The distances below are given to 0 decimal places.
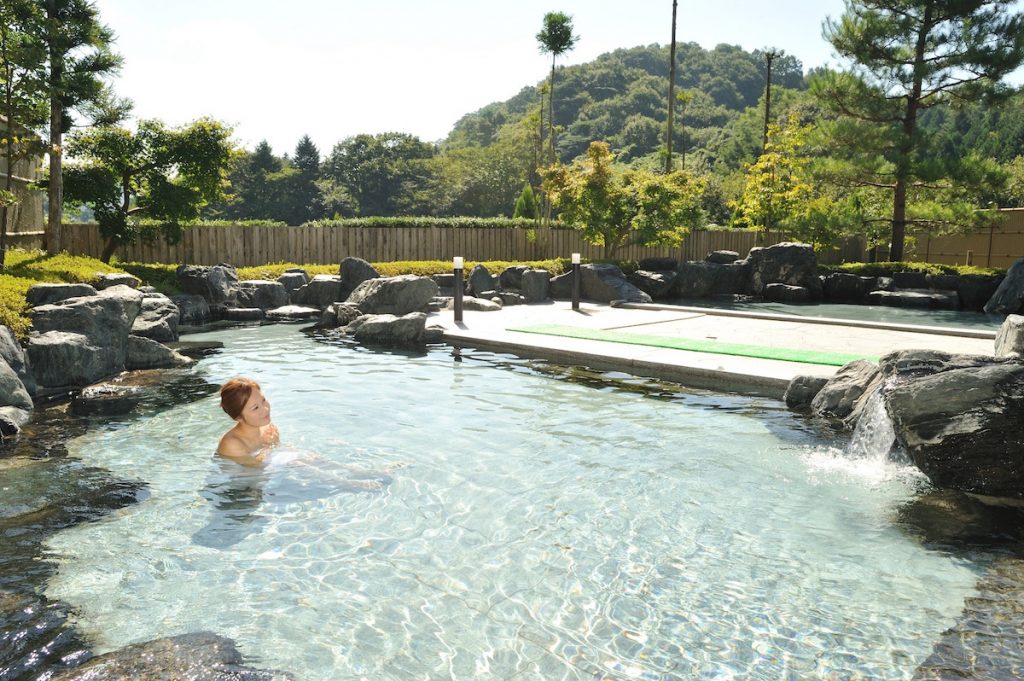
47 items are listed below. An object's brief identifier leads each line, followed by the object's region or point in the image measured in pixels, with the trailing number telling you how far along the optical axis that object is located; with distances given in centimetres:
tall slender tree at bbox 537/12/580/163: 3388
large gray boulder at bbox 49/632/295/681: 317
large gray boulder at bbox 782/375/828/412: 829
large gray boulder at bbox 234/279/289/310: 1741
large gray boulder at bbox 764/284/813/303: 2258
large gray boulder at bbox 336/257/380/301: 1786
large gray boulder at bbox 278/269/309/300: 1884
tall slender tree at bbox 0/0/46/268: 1380
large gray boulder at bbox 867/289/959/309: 2103
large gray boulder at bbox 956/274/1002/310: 2105
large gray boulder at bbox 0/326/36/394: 862
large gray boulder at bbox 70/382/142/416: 820
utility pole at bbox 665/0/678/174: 2917
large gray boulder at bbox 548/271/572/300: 1936
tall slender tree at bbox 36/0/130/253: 1661
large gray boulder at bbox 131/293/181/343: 1229
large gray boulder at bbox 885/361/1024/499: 546
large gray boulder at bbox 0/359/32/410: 792
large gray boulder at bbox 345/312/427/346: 1279
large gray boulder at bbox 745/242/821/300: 2323
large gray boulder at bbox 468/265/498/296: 1886
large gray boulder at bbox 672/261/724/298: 2220
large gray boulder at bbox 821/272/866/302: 2297
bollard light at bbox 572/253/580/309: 1645
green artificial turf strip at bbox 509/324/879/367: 1005
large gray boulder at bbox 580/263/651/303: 1836
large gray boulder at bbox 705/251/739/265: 2478
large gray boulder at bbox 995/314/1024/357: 779
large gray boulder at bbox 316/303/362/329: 1480
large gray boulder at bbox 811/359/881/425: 780
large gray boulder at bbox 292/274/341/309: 1786
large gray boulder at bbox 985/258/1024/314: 1944
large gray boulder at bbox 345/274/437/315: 1502
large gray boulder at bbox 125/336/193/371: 1067
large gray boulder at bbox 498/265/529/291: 2003
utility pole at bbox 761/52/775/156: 3401
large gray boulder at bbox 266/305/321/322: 1627
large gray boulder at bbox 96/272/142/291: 1418
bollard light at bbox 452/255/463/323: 1404
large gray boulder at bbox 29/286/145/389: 933
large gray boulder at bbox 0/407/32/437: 721
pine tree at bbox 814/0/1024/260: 2152
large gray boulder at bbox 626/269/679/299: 2116
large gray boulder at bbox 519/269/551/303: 1861
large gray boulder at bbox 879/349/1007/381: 654
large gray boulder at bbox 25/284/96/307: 1062
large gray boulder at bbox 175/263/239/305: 1700
